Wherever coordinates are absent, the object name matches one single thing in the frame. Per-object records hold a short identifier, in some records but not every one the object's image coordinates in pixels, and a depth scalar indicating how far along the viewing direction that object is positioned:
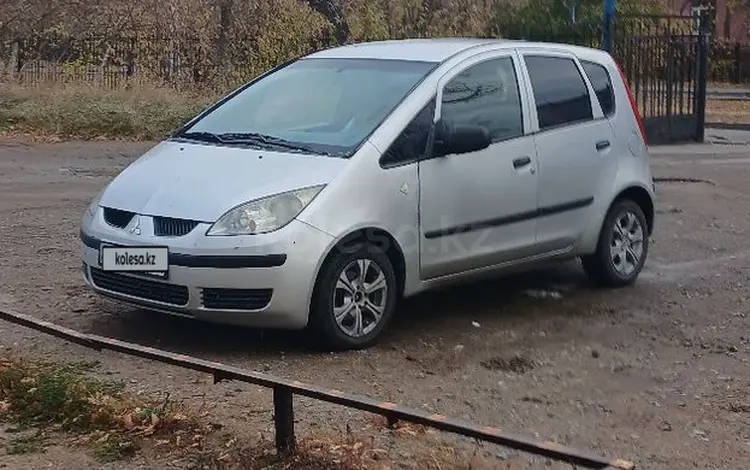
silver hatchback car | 6.52
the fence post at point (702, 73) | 19.52
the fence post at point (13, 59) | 21.23
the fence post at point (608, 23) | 19.36
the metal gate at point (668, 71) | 19.44
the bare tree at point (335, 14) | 25.58
